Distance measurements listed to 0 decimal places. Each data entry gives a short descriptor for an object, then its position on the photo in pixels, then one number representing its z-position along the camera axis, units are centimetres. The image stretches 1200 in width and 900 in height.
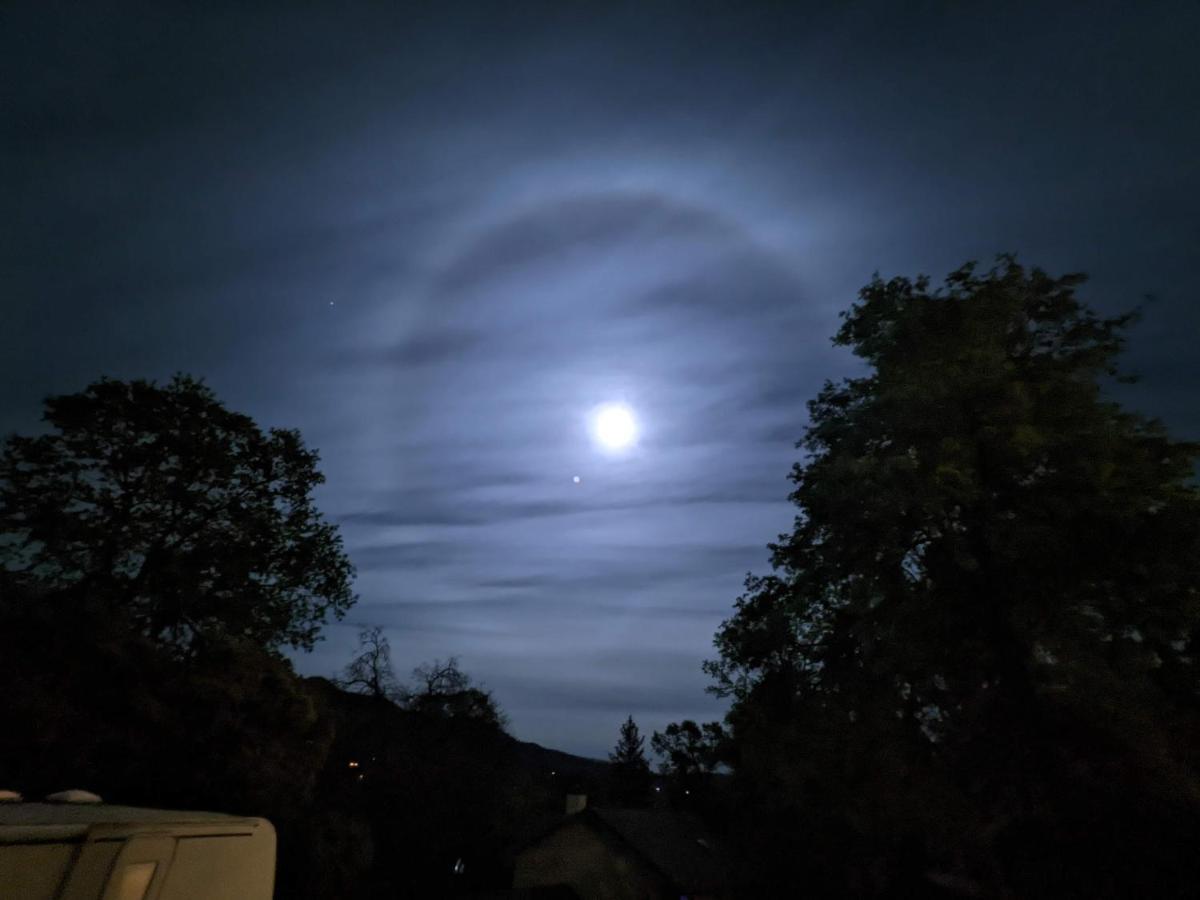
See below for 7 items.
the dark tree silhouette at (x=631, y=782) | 6675
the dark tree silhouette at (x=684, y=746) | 5291
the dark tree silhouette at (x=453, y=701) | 5297
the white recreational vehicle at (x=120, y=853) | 571
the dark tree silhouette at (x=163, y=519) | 2270
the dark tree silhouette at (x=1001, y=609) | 1714
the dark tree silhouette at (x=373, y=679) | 5109
